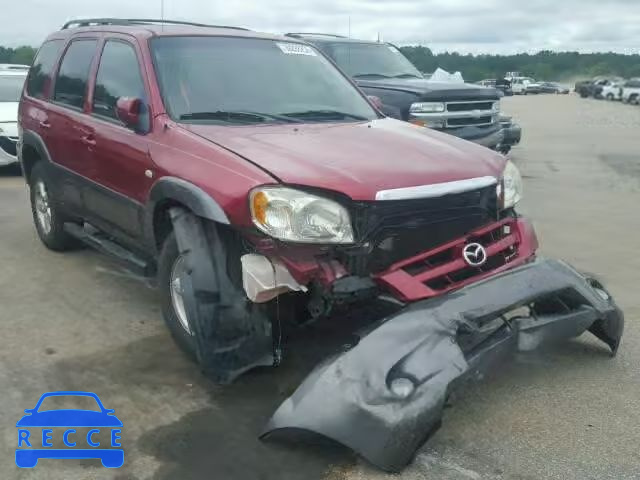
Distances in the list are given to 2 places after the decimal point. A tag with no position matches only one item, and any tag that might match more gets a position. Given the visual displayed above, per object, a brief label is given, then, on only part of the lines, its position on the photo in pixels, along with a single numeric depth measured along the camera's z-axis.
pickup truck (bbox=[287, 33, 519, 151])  8.66
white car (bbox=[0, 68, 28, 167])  10.32
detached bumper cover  2.93
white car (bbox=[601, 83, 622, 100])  47.28
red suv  3.08
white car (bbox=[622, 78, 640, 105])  41.06
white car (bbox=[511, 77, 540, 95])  70.12
